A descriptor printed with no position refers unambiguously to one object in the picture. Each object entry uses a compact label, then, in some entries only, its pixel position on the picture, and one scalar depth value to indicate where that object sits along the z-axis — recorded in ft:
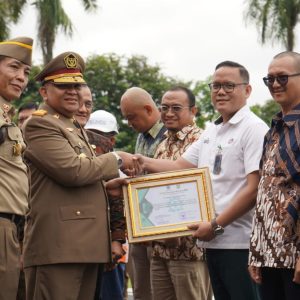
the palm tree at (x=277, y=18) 91.15
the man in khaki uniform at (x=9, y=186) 17.17
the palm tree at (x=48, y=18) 82.48
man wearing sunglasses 15.64
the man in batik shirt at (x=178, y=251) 21.22
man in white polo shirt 18.57
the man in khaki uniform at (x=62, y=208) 18.11
